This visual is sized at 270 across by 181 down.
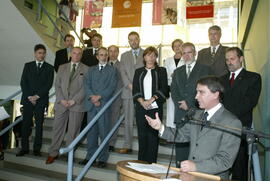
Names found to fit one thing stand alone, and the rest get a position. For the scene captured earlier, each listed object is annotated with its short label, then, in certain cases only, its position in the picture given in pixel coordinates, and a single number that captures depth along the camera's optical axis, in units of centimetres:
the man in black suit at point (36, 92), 443
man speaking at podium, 193
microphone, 174
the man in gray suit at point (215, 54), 393
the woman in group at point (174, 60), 449
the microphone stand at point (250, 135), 160
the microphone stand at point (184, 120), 175
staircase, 379
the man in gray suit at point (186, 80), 334
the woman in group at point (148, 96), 341
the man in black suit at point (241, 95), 284
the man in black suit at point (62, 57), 520
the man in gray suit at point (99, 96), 402
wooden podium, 156
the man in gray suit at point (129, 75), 413
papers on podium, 172
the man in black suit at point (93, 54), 513
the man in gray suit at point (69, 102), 430
